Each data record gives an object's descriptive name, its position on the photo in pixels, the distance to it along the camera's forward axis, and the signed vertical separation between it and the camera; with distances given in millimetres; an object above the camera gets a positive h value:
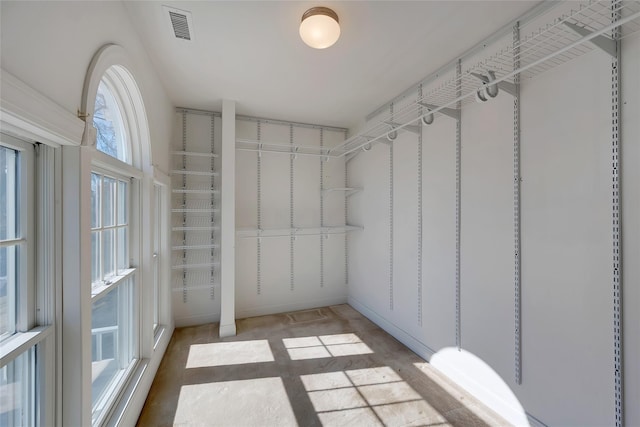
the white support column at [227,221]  3125 -94
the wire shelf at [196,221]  3352 -100
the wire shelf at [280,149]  3638 +926
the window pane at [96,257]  1561 -260
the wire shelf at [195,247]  3205 -409
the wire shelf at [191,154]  3167 +722
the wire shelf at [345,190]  3851 +343
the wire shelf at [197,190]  3138 +278
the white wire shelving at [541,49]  1349 +1017
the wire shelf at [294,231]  3585 -264
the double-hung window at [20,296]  973 -320
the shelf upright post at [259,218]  3746 -69
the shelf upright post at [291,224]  3910 -162
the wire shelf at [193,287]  3215 -914
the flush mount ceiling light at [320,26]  1620 +1147
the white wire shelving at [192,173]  3109 +486
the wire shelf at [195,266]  3208 -642
